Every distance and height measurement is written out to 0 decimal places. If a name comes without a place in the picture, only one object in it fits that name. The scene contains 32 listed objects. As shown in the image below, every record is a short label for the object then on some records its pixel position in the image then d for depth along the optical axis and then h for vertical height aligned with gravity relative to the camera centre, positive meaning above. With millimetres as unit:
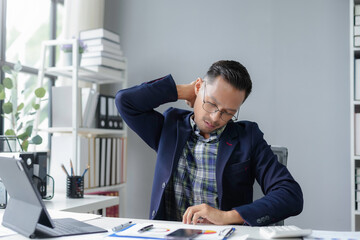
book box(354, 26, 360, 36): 2441 +617
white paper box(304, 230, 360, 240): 1093 -281
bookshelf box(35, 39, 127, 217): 2633 +42
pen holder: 2045 -293
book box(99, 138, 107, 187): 2883 -233
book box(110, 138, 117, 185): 2984 -233
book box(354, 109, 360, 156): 2473 -2
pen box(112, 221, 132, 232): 1172 -286
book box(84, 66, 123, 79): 2906 +426
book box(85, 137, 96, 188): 2771 -227
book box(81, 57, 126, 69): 2887 +482
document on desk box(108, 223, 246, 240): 1092 -286
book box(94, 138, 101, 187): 2824 -251
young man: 1534 -65
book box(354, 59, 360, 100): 2482 +321
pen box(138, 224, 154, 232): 1159 -284
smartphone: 1054 -276
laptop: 1076 -233
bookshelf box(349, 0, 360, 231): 2420 +16
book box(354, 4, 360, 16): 2479 +752
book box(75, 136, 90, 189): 2660 -185
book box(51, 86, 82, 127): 2701 +148
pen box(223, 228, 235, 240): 1100 -282
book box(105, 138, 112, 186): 2932 -226
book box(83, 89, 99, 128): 2752 +130
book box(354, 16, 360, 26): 2461 +686
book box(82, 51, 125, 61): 2893 +535
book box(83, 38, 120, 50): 2889 +619
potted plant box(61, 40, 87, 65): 2770 +536
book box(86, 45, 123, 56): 2889 +575
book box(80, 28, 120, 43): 2885 +679
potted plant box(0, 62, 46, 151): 2262 +129
